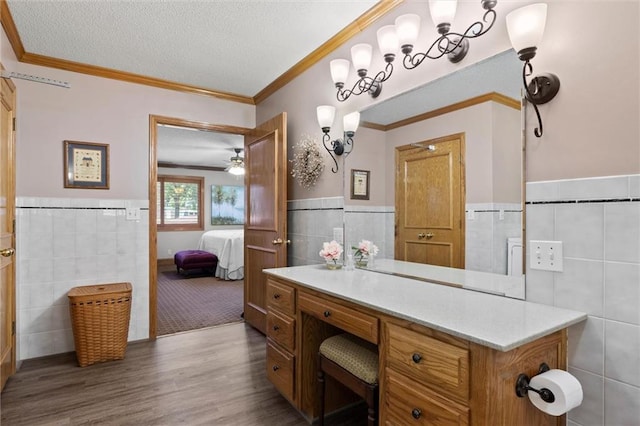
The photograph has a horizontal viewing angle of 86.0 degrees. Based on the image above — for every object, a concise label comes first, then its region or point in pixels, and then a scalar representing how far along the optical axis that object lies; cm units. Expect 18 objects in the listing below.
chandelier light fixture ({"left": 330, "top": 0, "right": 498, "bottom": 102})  162
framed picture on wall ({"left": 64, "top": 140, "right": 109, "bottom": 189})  299
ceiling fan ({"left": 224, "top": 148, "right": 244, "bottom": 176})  631
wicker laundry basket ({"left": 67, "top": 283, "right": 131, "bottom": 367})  272
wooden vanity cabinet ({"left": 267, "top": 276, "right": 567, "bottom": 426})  105
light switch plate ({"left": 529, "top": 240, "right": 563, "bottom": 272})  134
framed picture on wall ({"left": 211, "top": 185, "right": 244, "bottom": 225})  845
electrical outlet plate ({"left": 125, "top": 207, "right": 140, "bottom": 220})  323
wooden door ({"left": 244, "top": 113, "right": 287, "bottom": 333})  300
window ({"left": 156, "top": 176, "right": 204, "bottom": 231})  780
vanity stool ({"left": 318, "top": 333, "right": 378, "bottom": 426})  154
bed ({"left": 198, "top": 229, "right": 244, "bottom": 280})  616
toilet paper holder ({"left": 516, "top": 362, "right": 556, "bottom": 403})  106
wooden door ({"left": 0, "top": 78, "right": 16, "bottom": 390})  230
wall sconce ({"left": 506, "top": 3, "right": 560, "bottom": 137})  133
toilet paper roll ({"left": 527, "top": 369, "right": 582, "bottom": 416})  104
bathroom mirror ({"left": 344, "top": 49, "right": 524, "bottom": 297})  148
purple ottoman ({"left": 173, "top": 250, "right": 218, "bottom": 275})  634
